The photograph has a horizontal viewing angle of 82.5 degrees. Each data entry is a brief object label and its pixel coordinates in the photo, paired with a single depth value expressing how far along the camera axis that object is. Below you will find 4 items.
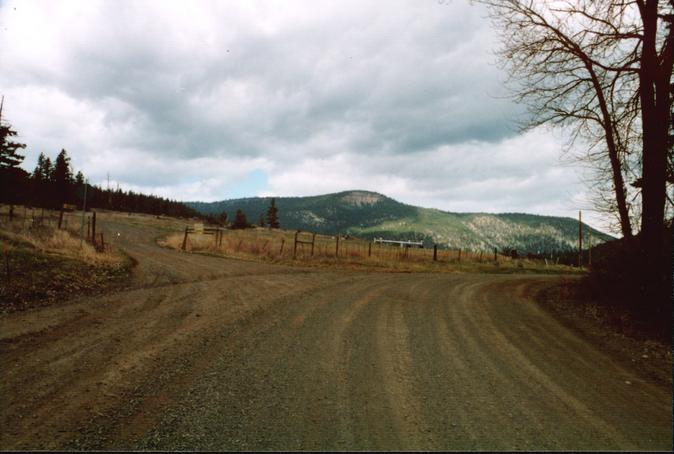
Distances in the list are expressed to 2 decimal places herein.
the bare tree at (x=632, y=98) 9.22
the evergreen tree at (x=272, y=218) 101.71
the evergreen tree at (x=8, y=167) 34.12
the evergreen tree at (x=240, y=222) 93.84
